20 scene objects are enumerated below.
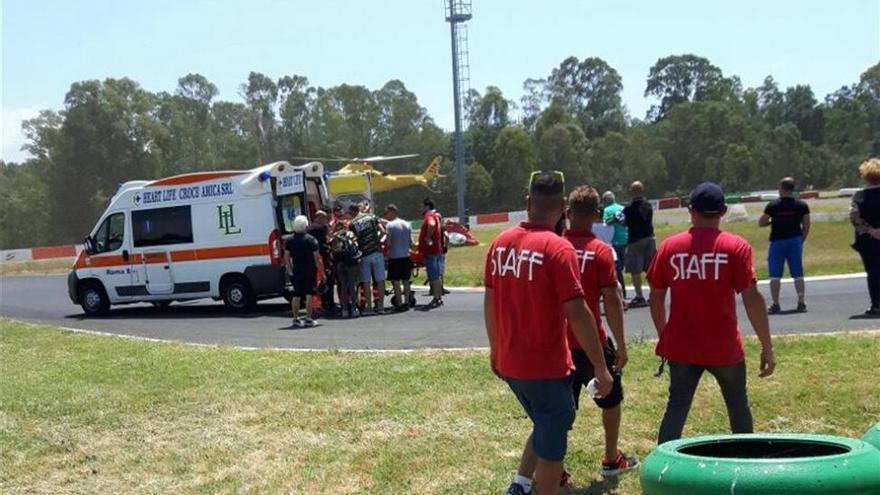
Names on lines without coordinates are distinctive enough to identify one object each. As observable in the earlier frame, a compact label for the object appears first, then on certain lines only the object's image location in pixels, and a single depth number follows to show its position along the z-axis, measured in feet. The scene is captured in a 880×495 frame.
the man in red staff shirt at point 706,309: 18.37
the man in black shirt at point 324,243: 54.13
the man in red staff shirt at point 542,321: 16.38
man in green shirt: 49.75
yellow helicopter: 97.00
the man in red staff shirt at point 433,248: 55.52
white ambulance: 57.21
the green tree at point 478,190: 255.09
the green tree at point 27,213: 245.04
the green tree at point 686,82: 381.11
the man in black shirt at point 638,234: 47.01
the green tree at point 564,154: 268.00
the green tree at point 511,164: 260.62
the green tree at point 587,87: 386.38
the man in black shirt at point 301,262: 49.26
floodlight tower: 150.71
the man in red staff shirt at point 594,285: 19.29
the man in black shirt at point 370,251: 53.62
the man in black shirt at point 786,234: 42.24
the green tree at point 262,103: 310.04
